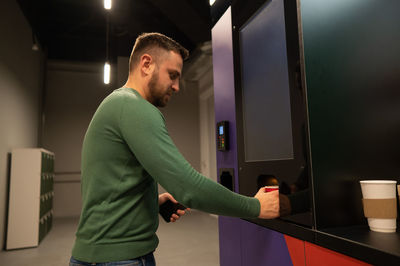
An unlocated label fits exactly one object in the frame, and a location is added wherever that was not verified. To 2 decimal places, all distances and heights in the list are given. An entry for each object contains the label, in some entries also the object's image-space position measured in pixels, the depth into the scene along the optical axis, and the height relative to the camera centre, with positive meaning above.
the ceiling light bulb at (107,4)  3.19 +1.75
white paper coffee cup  0.91 -0.12
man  0.90 -0.09
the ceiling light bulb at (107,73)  4.85 +1.51
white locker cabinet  4.06 -0.51
